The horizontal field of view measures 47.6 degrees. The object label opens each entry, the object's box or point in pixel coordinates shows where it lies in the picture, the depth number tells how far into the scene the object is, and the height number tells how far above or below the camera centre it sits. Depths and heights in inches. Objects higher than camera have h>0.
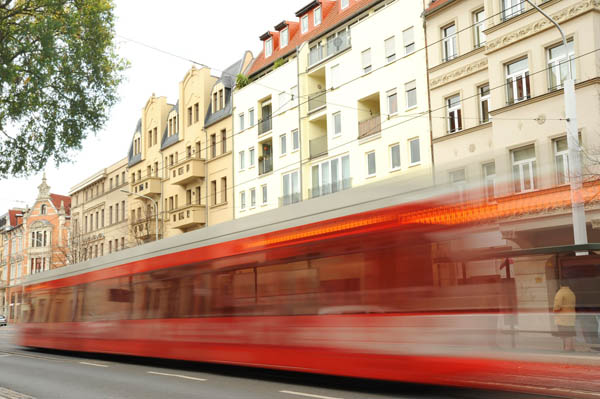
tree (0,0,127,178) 621.9 +223.1
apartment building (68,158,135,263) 2246.6 +358.9
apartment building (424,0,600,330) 833.5 +313.1
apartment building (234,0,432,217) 1148.5 +396.3
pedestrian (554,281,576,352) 338.3 -4.9
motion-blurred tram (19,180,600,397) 327.0 +7.5
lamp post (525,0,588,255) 369.4 +71.4
